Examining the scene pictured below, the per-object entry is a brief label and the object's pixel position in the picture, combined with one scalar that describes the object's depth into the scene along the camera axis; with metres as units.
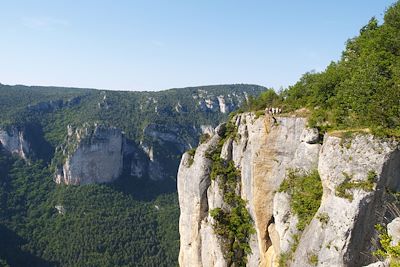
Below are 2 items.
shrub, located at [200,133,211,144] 33.25
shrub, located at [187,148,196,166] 32.89
